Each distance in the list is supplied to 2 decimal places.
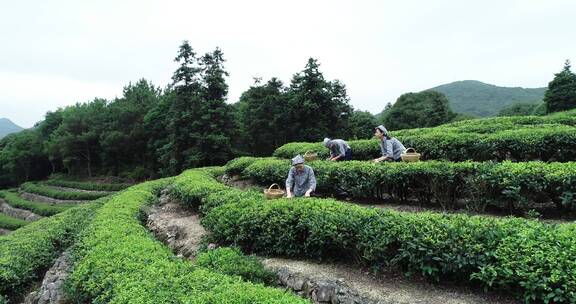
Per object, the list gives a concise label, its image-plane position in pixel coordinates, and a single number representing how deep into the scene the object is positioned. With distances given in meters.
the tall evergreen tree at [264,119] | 36.34
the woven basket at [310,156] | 12.50
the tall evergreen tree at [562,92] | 35.69
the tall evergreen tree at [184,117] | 34.00
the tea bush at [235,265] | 5.93
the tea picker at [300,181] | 8.74
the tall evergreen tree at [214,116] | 33.00
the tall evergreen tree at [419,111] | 47.28
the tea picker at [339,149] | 12.34
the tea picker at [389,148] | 10.60
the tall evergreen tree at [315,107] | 35.00
